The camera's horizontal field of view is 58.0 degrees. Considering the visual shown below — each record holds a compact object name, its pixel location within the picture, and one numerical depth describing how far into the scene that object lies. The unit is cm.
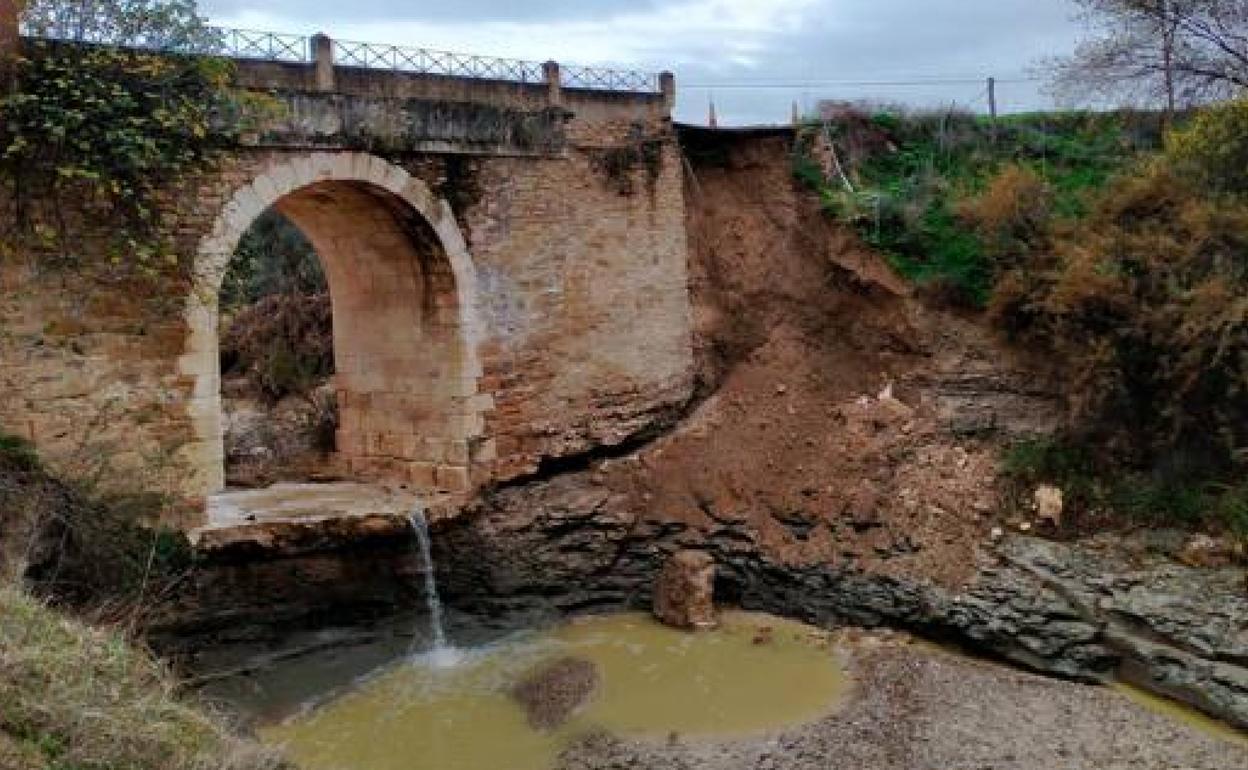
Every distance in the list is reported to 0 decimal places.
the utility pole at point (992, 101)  1686
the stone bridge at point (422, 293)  944
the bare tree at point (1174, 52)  1467
